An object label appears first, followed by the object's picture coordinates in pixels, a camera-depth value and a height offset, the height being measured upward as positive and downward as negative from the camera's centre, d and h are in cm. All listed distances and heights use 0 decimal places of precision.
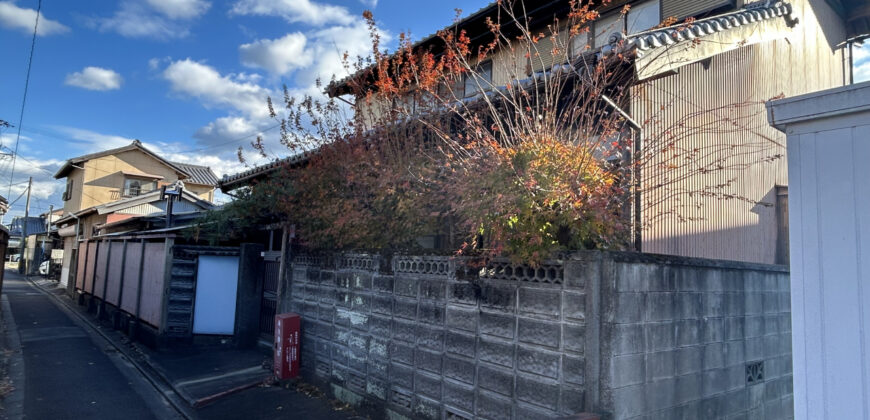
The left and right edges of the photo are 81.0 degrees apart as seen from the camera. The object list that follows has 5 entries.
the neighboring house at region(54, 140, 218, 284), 2727 +432
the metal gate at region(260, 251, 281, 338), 995 -77
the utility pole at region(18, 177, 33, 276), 3781 +38
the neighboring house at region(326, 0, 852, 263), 658 +296
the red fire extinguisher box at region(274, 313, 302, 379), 760 -138
